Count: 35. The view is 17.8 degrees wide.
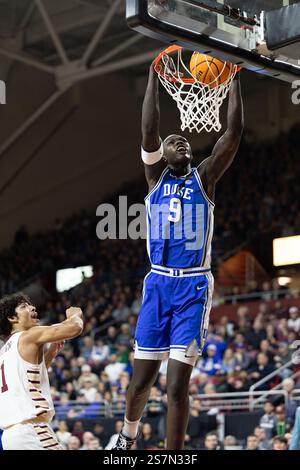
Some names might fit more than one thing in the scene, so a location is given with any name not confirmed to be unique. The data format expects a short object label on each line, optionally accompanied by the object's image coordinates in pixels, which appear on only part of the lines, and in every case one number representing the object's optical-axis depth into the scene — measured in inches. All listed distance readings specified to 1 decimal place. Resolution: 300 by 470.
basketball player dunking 277.6
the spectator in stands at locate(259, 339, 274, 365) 644.1
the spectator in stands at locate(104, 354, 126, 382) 703.7
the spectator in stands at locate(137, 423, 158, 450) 571.2
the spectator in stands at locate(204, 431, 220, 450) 538.9
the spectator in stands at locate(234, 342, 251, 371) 656.4
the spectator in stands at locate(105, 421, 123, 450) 594.6
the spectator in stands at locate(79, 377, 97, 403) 685.3
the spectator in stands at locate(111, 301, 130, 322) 850.1
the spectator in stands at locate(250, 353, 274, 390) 633.0
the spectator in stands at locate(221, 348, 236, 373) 660.1
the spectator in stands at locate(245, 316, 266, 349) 676.7
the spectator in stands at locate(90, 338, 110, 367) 741.3
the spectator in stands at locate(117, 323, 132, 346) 753.7
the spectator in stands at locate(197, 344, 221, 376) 667.4
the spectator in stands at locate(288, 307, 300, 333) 672.4
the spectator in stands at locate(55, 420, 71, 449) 608.6
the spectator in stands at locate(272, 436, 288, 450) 469.9
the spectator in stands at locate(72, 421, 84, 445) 615.8
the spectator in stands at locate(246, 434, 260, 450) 539.1
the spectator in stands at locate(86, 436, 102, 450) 576.7
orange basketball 299.0
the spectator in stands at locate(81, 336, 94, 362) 774.5
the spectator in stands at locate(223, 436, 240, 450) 551.0
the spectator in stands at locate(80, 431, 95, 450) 586.6
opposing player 258.4
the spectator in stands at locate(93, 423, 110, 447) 616.0
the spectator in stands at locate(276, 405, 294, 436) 539.2
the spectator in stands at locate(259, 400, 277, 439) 547.5
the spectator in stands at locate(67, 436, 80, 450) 587.8
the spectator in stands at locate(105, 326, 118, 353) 770.1
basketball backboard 263.9
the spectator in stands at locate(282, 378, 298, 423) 550.9
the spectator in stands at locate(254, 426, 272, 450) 535.7
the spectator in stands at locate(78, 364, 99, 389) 705.6
